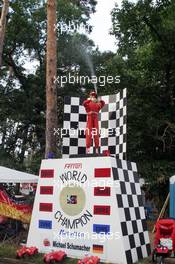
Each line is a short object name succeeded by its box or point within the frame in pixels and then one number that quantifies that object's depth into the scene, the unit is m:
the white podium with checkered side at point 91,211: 7.53
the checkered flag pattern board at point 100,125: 8.90
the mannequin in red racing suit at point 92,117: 8.49
